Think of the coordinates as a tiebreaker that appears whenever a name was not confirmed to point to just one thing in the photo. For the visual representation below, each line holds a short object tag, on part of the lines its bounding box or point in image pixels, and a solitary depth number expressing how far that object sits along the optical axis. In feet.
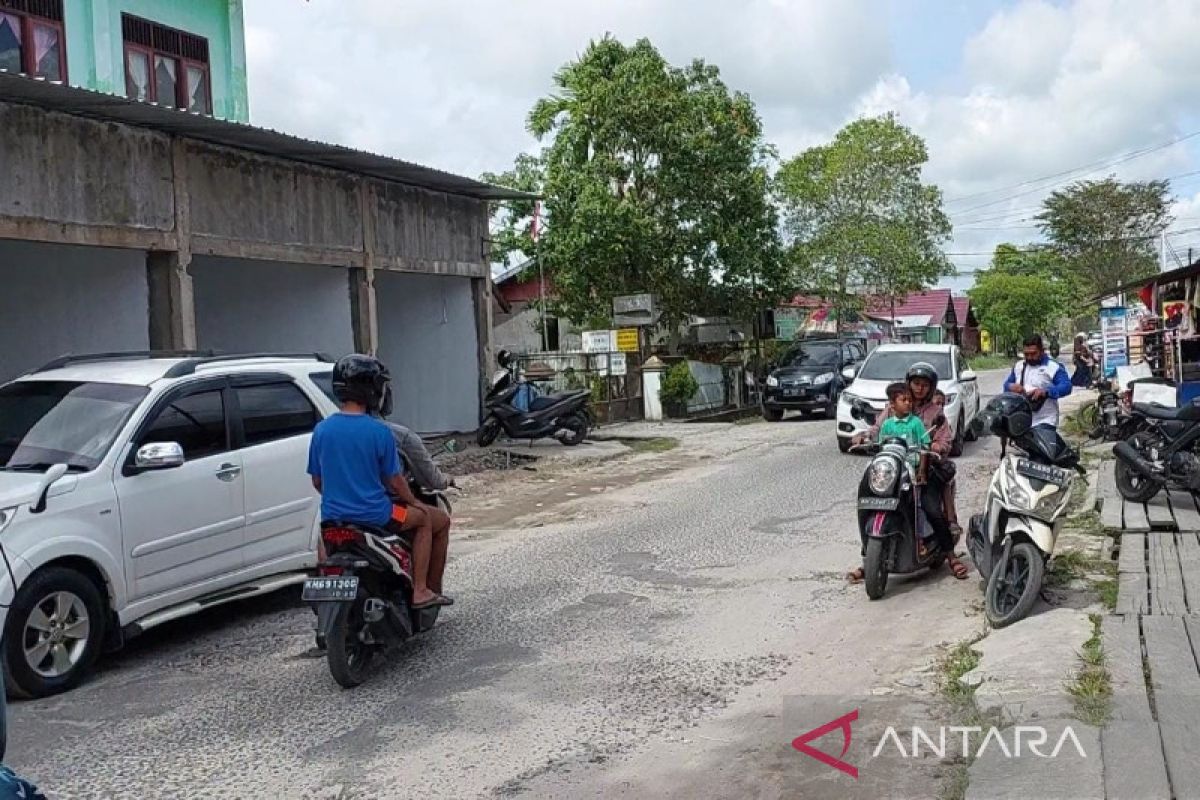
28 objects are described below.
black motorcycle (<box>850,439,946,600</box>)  23.44
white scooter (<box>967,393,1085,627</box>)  20.89
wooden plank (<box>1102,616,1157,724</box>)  15.35
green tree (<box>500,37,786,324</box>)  79.30
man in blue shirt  19.17
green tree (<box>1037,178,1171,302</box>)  153.48
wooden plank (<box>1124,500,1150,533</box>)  27.68
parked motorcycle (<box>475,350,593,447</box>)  57.67
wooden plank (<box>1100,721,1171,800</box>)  13.00
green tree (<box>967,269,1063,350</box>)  208.54
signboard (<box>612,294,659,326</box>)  78.02
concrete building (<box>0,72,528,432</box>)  36.55
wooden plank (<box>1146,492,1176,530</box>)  27.73
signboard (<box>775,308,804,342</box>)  127.94
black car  77.36
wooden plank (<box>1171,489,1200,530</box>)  28.04
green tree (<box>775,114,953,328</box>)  120.26
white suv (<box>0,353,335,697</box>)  19.08
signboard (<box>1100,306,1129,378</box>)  68.95
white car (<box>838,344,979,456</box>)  52.49
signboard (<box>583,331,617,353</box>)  77.30
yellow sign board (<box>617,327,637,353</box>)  78.69
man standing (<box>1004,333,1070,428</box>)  32.12
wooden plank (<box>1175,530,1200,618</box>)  20.89
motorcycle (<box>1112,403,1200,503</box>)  30.37
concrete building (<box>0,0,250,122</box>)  48.19
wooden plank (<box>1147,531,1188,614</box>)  20.45
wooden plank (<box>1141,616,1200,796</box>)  13.51
